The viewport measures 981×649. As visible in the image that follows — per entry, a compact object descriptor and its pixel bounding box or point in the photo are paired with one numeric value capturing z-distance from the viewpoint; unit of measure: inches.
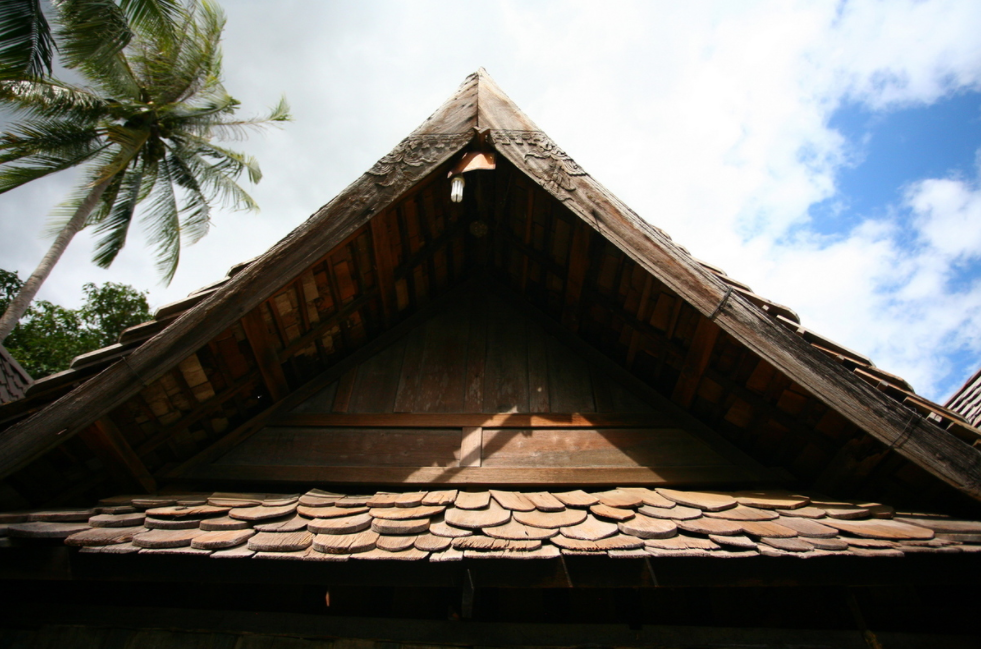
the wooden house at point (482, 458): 83.8
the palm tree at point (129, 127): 327.9
